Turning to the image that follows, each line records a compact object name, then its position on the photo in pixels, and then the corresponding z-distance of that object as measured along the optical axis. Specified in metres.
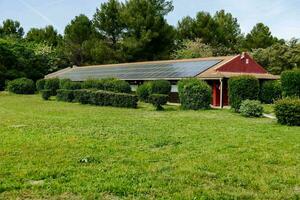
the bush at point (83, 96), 27.47
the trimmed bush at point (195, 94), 23.39
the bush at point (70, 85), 33.00
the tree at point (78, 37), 58.06
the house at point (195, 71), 29.69
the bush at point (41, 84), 39.19
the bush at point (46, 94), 32.53
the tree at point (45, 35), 67.19
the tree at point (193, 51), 49.46
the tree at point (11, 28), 73.09
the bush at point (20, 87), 40.97
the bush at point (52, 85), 36.78
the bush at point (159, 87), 28.56
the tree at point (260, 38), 59.12
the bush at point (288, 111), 15.33
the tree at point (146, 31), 48.81
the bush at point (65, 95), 30.06
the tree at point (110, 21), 54.31
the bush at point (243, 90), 21.94
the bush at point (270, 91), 30.05
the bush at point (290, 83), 23.05
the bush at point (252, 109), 19.48
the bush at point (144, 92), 29.23
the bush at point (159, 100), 23.44
